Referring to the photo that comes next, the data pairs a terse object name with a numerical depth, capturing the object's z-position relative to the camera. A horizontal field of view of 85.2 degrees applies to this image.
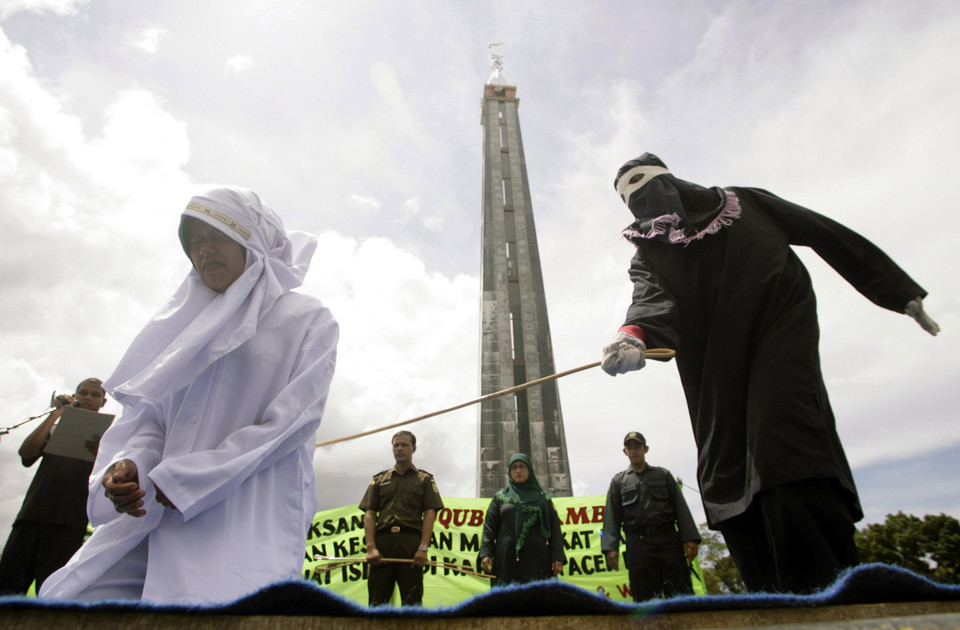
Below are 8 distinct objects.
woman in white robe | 1.35
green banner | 5.66
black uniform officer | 3.99
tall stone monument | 16.48
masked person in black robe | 1.57
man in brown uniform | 4.16
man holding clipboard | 3.52
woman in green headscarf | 4.38
